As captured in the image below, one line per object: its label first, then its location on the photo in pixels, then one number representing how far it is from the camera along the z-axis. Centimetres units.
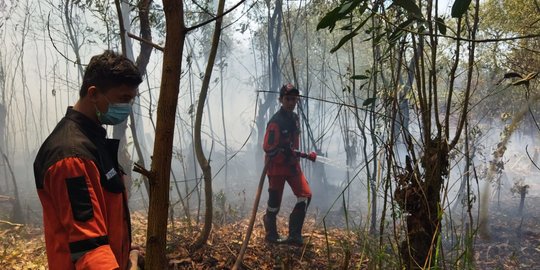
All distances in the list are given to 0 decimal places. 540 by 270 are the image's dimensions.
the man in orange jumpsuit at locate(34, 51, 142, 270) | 126
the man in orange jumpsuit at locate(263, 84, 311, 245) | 430
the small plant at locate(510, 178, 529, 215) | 745
